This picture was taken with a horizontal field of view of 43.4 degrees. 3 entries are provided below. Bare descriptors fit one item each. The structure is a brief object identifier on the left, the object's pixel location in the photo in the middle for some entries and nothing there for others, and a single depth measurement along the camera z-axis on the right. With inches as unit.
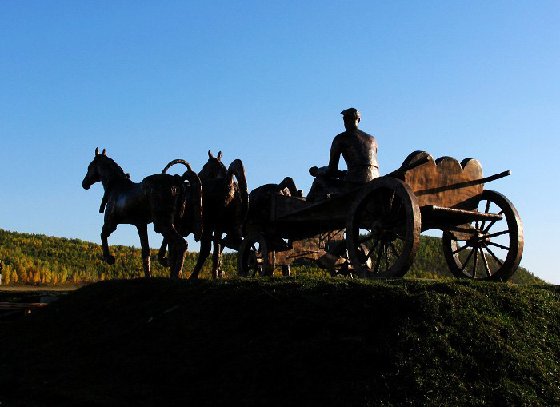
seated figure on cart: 455.2
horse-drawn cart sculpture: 397.4
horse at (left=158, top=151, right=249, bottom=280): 508.3
